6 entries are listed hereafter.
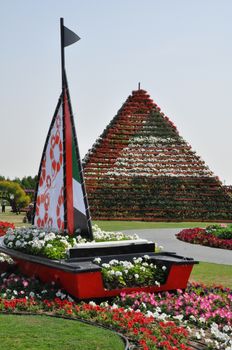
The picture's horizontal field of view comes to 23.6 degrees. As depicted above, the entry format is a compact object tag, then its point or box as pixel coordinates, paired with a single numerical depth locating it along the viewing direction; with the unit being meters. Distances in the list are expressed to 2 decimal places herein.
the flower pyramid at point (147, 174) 36.59
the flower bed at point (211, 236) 18.03
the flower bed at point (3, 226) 18.57
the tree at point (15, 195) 47.22
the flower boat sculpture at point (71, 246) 8.25
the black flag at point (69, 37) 10.66
